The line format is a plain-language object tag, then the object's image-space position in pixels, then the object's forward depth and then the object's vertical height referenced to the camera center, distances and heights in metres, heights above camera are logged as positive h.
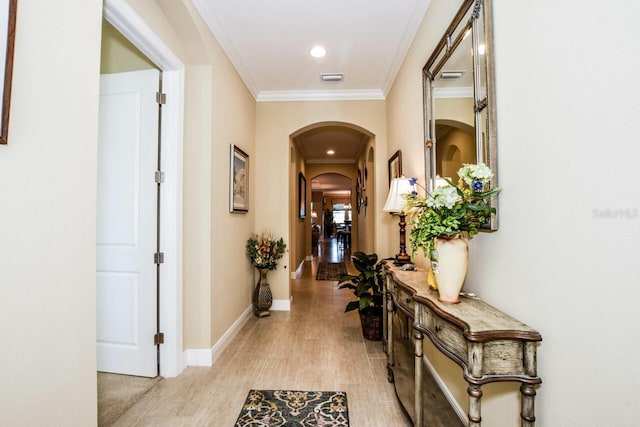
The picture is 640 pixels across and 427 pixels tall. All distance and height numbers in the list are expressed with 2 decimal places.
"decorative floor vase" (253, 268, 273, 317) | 3.64 -0.94
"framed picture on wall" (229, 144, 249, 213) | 3.05 +0.48
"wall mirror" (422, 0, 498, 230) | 1.36 +0.72
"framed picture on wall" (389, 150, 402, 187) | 3.11 +0.65
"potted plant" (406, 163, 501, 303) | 1.27 -0.01
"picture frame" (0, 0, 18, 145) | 0.94 +0.56
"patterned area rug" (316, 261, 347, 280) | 6.40 -1.22
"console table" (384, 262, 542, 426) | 1.01 -0.47
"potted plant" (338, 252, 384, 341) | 2.94 -0.74
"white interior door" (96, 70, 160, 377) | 2.26 +0.01
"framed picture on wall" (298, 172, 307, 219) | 6.93 +0.69
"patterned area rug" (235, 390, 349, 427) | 1.80 -1.24
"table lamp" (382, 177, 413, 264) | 2.40 +0.15
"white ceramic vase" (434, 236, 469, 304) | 1.33 -0.21
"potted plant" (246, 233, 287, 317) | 3.57 -0.48
